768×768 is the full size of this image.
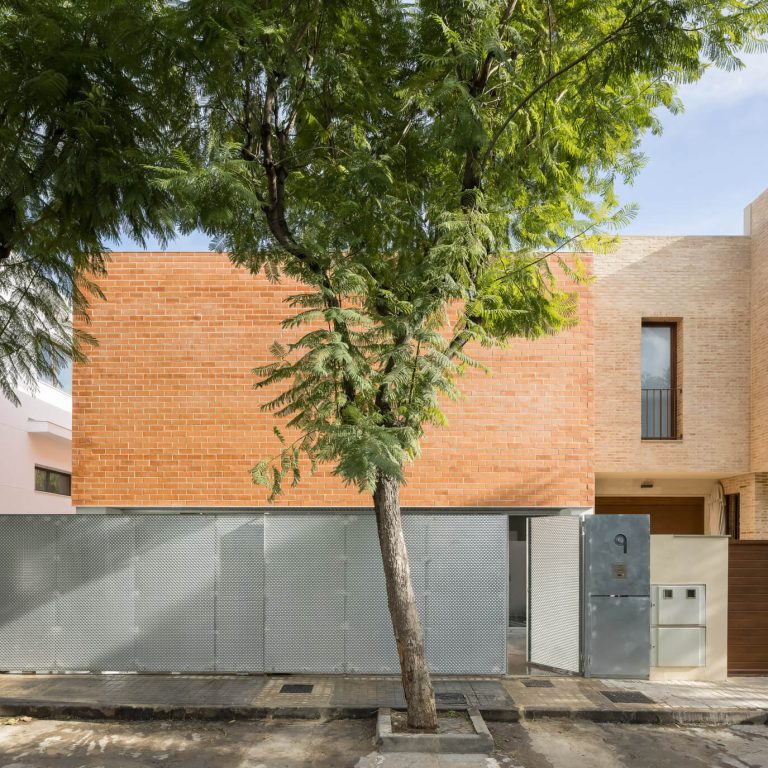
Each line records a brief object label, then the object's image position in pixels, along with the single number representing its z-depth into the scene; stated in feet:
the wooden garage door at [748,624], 33.91
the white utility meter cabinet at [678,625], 33.17
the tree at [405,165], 23.97
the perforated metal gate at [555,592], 33.81
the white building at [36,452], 66.64
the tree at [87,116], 24.70
